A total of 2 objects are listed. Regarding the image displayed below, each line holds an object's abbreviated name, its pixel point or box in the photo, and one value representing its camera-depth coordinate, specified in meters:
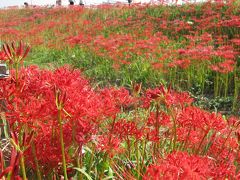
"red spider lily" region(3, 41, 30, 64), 1.32
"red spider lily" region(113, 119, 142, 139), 1.63
